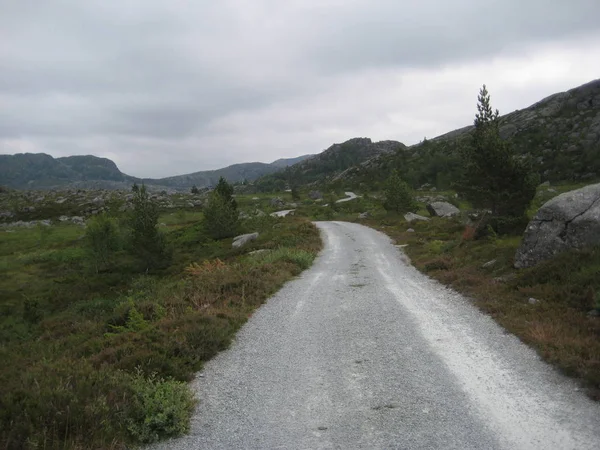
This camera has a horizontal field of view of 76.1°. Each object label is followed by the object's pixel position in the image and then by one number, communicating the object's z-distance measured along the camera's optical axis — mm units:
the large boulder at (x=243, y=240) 42353
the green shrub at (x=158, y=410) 6000
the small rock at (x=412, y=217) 48294
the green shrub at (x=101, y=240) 43656
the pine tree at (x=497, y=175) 22062
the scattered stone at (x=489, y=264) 17519
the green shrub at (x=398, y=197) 56688
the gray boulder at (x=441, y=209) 51094
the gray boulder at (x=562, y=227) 14176
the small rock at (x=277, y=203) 98781
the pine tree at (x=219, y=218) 51703
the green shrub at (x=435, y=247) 24906
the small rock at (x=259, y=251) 28156
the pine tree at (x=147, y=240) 39344
